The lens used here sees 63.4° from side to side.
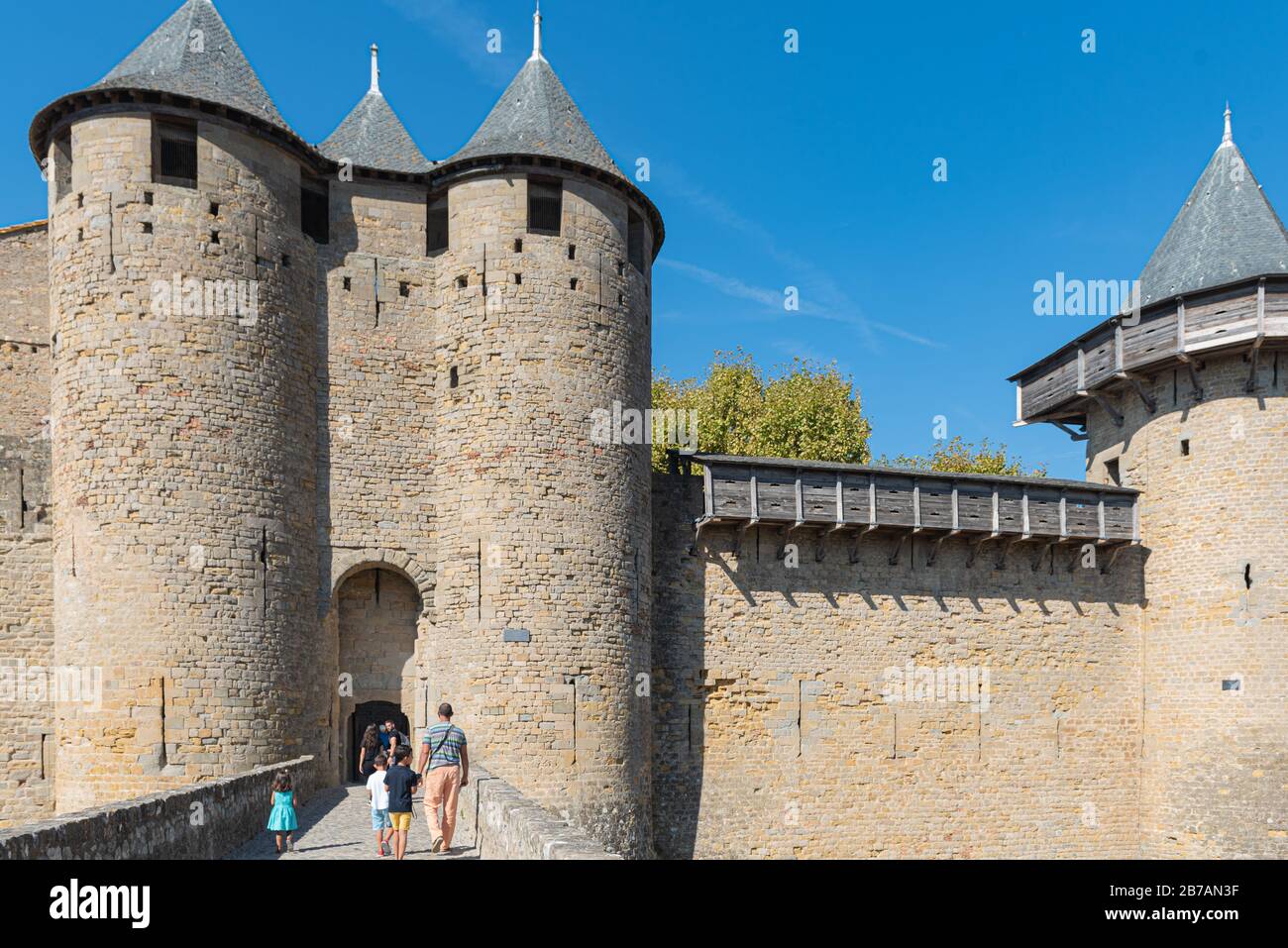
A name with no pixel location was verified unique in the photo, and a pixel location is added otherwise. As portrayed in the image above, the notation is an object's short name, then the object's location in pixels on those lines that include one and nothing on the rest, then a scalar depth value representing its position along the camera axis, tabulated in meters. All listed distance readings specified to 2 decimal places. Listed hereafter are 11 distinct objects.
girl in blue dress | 10.36
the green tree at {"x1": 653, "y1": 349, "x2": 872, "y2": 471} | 32.72
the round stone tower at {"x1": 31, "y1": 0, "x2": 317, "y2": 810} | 14.04
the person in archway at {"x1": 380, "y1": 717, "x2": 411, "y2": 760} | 14.48
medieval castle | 14.58
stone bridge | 7.09
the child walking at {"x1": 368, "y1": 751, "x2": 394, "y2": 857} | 9.61
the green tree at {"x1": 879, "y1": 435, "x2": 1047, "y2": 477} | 35.81
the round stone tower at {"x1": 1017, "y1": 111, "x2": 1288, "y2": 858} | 18.41
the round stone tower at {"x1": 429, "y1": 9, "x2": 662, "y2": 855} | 15.52
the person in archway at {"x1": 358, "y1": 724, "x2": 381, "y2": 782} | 16.20
